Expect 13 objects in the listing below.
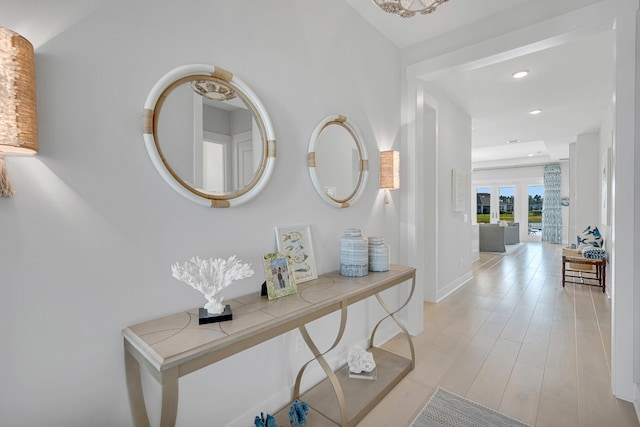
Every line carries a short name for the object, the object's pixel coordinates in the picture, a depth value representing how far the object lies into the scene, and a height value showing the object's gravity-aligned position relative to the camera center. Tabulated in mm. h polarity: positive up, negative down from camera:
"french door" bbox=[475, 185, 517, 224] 10734 +168
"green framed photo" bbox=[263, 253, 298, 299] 1536 -351
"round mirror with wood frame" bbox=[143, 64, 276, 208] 1318 +364
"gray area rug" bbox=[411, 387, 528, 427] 1732 -1234
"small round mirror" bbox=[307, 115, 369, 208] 2021 +344
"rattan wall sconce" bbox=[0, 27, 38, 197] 864 +327
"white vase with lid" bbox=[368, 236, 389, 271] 2113 -342
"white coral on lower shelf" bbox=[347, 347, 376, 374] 2152 -1105
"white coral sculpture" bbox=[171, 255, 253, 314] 1246 -284
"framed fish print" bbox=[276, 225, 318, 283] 1803 -244
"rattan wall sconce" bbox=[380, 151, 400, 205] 2549 +326
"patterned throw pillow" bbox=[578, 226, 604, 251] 4520 -488
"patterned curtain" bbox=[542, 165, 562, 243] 9492 +9
